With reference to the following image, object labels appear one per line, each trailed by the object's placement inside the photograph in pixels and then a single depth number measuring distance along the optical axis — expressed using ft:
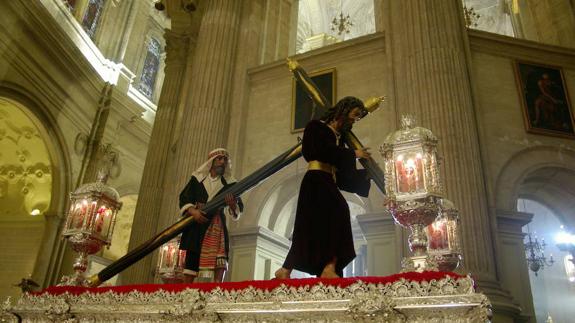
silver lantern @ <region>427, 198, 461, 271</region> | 14.37
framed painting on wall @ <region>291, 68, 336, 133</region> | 29.07
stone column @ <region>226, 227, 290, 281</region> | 26.71
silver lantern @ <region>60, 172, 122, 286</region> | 15.35
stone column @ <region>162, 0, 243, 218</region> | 27.89
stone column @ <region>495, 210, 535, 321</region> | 22.82
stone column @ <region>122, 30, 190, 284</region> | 31.35
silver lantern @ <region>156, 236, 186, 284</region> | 17.21
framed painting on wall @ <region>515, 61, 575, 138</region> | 26.81
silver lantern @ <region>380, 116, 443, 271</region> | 10.53
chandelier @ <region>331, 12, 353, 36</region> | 54.58
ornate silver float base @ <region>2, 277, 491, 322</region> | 7.52
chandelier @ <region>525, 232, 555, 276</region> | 36.27
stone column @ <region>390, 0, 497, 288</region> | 20.56
